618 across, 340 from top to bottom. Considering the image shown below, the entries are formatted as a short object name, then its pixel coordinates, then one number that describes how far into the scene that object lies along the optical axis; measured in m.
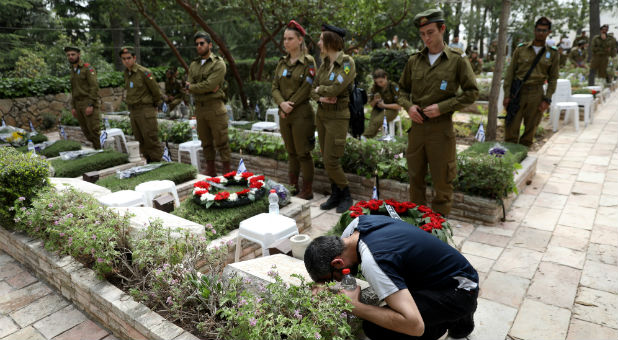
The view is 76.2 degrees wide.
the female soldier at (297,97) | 4.52
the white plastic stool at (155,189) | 4.25
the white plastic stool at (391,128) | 6.75
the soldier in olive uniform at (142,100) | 6.07
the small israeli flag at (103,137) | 6.75
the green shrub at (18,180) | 3.50
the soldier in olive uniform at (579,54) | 17.02
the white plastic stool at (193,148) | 6.09
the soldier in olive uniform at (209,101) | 5.25
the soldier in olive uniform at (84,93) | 6.94
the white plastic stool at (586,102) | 8.30
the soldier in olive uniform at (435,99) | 3.36
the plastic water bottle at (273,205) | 3.47
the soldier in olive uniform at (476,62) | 14.00
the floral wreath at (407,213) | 2.76
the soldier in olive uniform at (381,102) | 6.48
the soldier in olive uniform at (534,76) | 5.36
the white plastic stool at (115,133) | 7.33
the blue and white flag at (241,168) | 4.49
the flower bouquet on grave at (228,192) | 3.86
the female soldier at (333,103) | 4.18
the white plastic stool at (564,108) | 7.91
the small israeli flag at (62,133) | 8.34
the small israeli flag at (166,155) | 5.75
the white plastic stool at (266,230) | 3.06
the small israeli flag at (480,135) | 5.43
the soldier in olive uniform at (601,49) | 11.74
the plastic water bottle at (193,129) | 6.22
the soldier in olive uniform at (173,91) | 10.00
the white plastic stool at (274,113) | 8.62
